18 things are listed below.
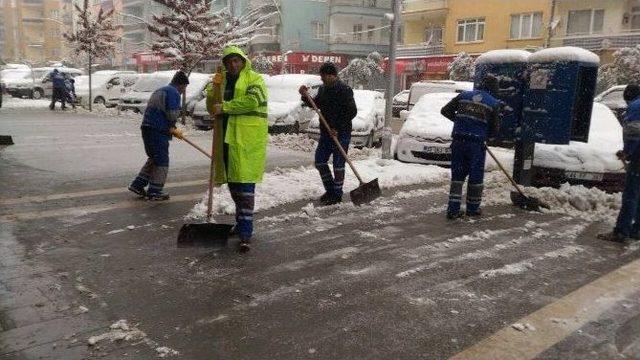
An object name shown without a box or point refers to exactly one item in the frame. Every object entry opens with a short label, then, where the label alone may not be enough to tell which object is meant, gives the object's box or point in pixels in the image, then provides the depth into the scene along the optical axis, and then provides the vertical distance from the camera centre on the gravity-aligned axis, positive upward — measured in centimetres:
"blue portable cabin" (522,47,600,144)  729 +19
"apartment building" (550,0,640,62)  2749 +452
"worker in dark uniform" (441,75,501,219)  632 -38
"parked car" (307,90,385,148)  1268 -55
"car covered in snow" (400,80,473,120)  1350 +38
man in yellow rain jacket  495 -30
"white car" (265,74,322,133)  1443 -21
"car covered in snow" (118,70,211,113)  1909 +9
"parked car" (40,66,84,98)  2917 -4
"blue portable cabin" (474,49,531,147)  796 +37
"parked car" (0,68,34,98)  2956 +3
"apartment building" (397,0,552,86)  3116 +471
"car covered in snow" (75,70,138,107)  2436 -3
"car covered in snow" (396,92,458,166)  955 -67
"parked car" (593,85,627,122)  1592 +33
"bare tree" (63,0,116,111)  2425 +232
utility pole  1040 +30
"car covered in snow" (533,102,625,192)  750 -78
